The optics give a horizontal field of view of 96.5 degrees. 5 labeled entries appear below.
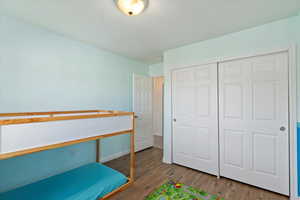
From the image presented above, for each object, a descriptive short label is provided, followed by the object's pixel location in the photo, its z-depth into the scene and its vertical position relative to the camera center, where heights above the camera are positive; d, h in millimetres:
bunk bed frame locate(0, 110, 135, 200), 1119 -211
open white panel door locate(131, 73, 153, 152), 3417 +224
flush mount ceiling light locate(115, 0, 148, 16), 1475 +1065
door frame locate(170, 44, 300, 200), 1720 -256
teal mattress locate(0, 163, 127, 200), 1550 -1107
